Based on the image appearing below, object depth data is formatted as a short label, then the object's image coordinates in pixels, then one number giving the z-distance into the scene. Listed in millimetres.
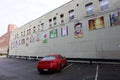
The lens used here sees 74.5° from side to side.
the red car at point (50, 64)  6730
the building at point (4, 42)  39368
